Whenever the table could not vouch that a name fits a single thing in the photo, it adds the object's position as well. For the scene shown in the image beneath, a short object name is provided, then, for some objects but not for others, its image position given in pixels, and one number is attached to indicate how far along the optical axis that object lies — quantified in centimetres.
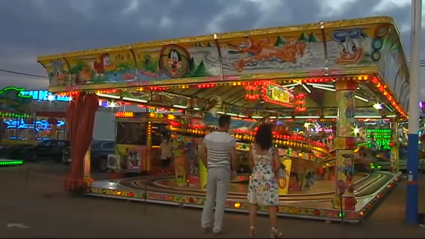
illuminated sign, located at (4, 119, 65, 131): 3422
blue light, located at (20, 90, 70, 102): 4697
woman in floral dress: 772
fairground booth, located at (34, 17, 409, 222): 916
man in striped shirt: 788
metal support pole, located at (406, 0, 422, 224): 930
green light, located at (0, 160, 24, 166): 2448
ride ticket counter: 1803
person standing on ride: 1744
